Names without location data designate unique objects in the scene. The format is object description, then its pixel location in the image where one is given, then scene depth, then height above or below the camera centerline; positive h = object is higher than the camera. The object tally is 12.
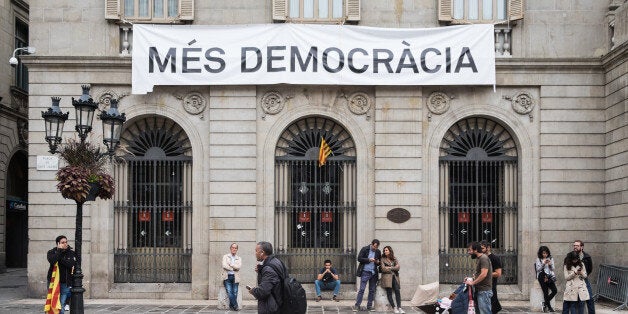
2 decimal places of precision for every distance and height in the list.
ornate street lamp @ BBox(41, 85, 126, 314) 15.84 +1.43
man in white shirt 20.77 -1.80
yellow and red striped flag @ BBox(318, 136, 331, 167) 22.75 +1.25
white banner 22.39 +3.66
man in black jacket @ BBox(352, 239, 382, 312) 20.67 -1.64
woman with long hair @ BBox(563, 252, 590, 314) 17.14 -1.66
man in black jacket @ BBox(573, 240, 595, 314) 17.38 -1.45
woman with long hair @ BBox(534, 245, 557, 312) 20.33 -1.75
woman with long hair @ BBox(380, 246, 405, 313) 20.20 -1.75
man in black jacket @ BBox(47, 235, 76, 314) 17.50 -1.27
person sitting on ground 22.03 -2.07
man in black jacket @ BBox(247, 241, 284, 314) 12.30 -1.19
